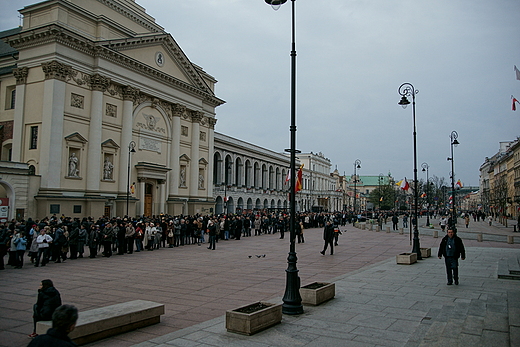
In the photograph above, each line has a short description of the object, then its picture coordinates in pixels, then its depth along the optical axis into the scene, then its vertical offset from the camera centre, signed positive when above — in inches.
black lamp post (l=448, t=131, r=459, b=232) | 1363.2 +242.0
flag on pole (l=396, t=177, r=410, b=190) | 1323.2 +78.4
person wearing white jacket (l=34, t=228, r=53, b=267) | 627.8 -61.7
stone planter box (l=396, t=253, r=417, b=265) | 658.8 -79.1
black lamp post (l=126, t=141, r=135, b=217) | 1349.2 +208.4
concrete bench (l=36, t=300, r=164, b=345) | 264.4 -79.9
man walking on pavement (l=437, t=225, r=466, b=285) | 476.1 -48.3
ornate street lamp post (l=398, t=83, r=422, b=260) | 738.4 +133.0
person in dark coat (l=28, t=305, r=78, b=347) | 145.6 -47.6
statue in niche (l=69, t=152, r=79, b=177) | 1217.4 +121.8
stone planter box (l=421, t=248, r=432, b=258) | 768.3 -80.0
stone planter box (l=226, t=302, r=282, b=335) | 289.7 -80.9
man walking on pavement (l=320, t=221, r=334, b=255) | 814.8 -52.1
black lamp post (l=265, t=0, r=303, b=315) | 346.9 -53.2
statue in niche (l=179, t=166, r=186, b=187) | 1712.6 +126.7
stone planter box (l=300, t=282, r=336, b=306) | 377.1 -79.9
